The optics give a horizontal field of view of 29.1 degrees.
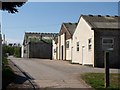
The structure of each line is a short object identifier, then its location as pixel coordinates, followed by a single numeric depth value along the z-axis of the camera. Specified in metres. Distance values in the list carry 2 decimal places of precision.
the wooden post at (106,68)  10.26
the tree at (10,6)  9.52
